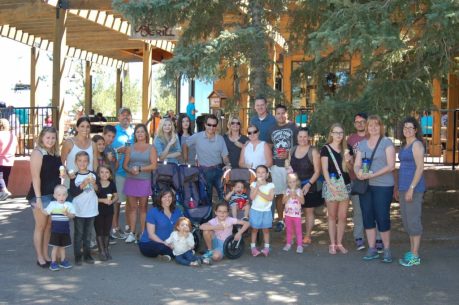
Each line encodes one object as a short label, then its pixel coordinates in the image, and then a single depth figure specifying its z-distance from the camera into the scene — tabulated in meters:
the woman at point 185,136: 9.35
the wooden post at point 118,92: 30.67
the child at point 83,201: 7.36
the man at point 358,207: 8.16
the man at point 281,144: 8.76
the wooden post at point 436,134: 13.95
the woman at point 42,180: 7.16
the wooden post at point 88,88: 28.97
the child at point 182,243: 7.44
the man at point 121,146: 8.90
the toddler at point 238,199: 8.26
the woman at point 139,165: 8.54
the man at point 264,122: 9.15
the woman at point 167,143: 8.91
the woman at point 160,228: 7.62
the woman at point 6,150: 12.15
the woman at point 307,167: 8.32
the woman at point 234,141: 9.03
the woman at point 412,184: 7.41
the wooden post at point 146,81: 21.06
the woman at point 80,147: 7.79
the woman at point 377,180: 7.64
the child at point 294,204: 8.11
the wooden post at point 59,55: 14.30
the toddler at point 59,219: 7.05
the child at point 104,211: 7.62
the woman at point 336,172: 8.01
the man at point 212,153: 8.84
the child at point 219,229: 7.77
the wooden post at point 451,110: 13.63
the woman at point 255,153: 8.60
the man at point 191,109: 19.25
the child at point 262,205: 7.98
